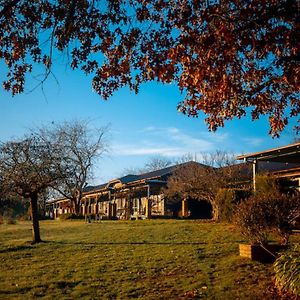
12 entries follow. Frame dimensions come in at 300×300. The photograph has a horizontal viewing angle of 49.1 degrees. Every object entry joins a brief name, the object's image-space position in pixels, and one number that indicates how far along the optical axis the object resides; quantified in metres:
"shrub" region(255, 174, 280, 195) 14.01
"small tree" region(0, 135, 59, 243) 14.15
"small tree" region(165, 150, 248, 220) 20.64
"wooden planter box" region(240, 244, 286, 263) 8.26
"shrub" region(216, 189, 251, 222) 15.24
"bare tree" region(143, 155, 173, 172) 65.46
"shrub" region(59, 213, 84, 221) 31.42
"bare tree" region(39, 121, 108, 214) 36.53
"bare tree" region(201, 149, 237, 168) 29.84
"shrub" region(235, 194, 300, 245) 8.41
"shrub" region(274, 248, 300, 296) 5.94
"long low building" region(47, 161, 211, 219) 27.15
